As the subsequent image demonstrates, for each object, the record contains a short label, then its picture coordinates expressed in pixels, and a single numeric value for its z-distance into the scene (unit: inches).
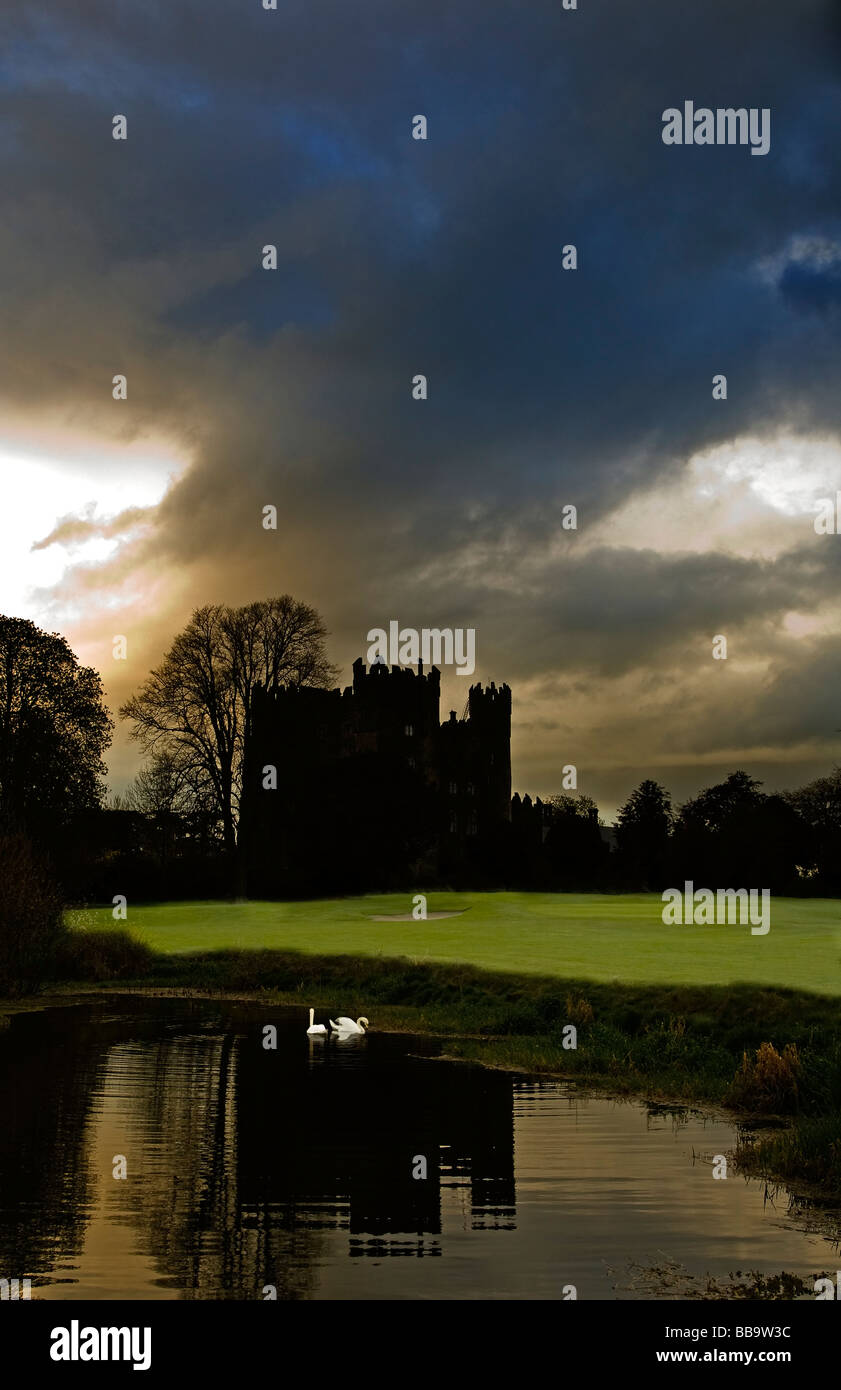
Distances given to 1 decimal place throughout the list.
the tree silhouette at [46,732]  2546.8
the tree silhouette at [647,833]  4421.8
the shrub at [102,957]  1875.0
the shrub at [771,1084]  781.9
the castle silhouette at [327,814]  3253.0
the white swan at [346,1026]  1178.0
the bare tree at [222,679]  3058.6
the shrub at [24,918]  1441.9
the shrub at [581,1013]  1169.8
